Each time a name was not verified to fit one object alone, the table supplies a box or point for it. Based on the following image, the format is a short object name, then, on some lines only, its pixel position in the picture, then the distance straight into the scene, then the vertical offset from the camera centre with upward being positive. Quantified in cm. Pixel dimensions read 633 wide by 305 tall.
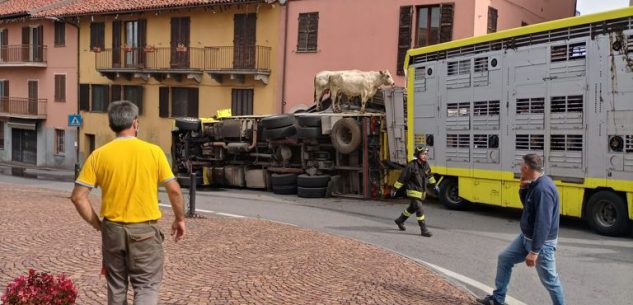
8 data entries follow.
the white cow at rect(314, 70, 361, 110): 2019 +133
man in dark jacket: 587 -83
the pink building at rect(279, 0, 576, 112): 2139 +355
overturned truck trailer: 1739 -71
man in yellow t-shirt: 461 -56
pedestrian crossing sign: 3030 +8
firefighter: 1112 -87
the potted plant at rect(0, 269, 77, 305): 462 -122
